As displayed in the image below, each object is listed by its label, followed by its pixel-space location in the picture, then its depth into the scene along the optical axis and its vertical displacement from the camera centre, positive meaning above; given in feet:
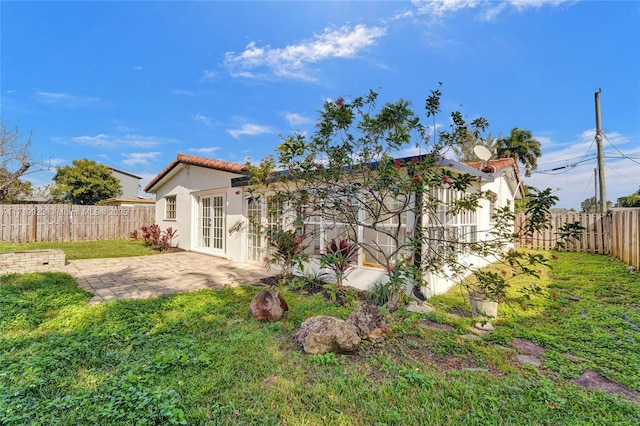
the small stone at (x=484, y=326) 14.94 -5.95
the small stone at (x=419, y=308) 17.52 -5.92
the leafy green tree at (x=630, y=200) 67.94 +3.04
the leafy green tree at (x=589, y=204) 107.32 +3.05
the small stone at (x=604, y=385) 9.50 -6.02
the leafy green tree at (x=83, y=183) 81.00 +9.21
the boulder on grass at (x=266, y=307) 15.38 -5.05
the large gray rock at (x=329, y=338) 11.78 -5.14
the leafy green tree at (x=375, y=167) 13.39 +2.42
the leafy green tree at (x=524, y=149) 87.61 +19.48
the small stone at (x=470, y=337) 13.70 -5.97
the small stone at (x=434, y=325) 14.98 -5.99
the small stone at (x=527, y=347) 12.48 -6.07
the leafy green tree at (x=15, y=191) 60.90 +5.86
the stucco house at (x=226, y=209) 24.81 +0.77
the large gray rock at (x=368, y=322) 12.78 -4.93
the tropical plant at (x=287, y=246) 13.27 -1.81
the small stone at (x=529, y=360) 11.42 -5.98
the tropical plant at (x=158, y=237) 43.62 -3.57
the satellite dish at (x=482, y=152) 29.00 +6.13
